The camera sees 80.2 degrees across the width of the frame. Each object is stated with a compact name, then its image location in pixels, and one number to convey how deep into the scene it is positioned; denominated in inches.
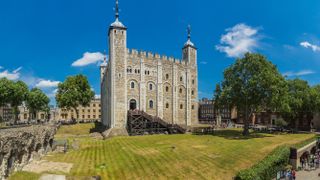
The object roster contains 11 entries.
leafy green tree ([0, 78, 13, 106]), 1731.3
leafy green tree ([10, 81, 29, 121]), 1802.8
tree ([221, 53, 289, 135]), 1228.2
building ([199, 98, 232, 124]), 2963.5
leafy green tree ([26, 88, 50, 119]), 2154.0
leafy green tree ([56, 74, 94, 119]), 1955.6
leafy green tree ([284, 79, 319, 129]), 1556.5
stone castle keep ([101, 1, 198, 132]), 1496.4
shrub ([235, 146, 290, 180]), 611.6
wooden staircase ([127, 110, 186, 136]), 1441.9
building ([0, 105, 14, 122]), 4065.0
